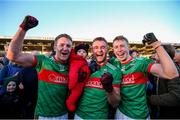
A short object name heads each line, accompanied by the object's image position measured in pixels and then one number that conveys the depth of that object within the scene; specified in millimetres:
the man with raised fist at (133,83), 1594
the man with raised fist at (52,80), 1500
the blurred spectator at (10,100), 2061
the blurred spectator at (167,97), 1658
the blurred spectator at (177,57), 1870
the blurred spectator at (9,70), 2206
